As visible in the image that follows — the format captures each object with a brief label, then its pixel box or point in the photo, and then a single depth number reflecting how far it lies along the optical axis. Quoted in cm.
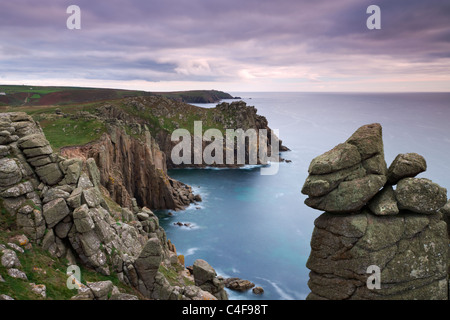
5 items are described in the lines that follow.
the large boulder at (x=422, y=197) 2600
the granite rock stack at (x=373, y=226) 2580
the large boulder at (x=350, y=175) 2738
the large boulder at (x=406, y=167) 2734
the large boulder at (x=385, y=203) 2645
